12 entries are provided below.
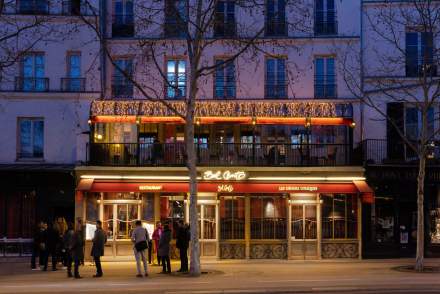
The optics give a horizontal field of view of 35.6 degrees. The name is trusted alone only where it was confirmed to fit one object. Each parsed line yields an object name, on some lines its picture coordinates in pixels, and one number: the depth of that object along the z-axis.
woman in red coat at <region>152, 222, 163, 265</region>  25.62
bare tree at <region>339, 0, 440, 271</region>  29.14
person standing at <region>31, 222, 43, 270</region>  24.83
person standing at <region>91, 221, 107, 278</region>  22.23
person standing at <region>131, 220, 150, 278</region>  21.95
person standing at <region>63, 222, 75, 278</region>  22.38
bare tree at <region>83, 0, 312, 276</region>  29.50
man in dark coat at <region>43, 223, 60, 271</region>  24.70
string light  28.61
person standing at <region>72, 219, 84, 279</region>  22.09
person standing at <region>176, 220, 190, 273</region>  23.47
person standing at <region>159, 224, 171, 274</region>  22.98
